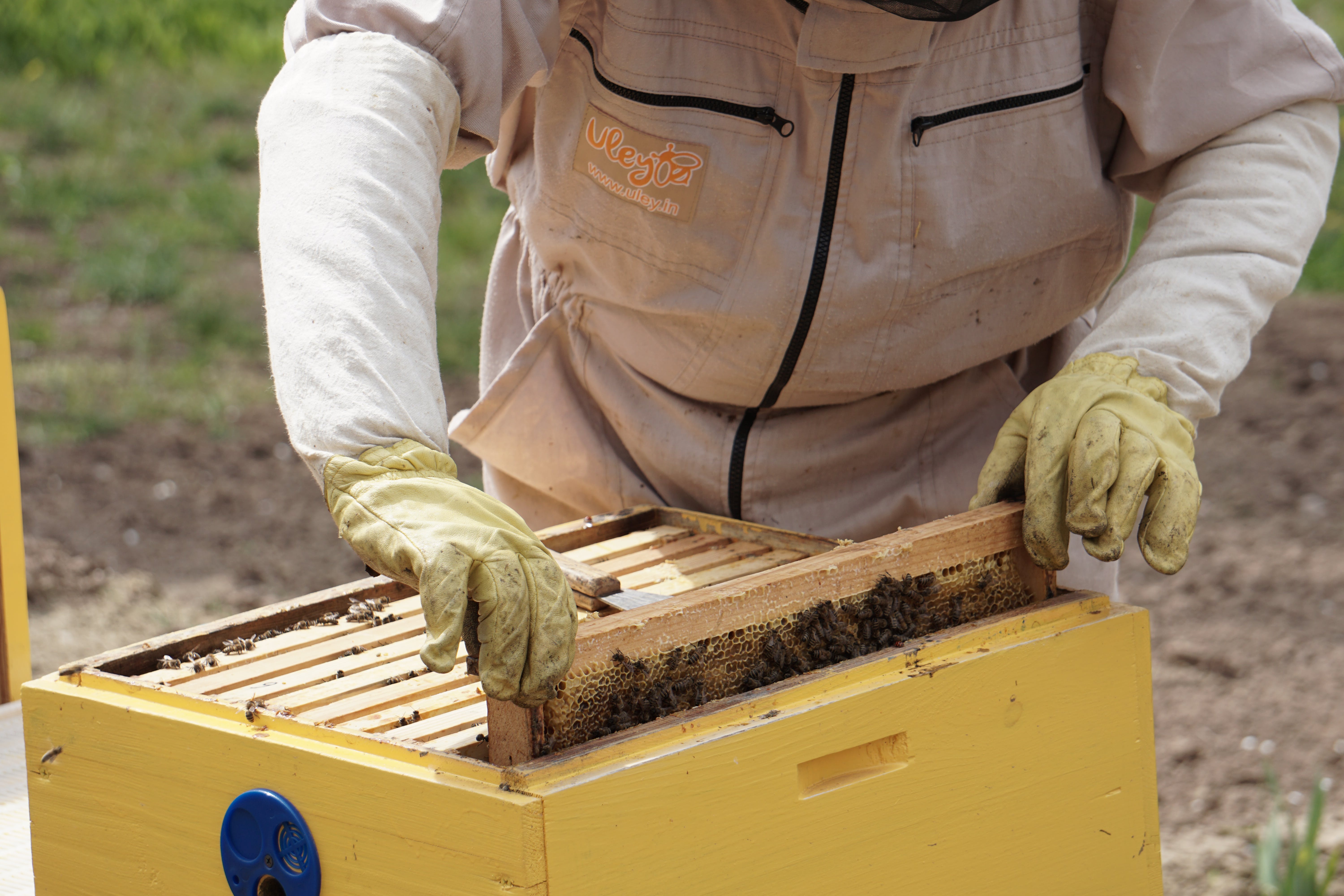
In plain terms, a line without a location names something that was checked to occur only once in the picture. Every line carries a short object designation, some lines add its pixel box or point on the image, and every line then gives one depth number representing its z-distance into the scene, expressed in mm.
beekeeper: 4280
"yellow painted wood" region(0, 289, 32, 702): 4699
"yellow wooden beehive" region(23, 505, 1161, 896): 4138
